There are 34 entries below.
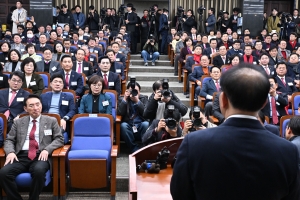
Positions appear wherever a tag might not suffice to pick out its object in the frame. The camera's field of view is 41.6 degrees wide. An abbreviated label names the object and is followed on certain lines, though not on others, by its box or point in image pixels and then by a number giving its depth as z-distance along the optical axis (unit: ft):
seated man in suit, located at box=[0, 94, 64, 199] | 10.55
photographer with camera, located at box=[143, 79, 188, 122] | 11.32
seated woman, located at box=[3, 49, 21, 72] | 18.76
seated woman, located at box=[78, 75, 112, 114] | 13.98
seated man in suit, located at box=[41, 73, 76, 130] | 14.35
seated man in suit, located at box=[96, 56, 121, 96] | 17.53
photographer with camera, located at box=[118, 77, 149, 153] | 14.03
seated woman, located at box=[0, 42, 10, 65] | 21.54
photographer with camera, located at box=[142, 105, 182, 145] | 9.29
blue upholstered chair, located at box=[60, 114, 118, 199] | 11.20
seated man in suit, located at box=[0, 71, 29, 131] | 14.21
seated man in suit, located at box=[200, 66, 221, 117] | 16.79
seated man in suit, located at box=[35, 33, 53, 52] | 24.73
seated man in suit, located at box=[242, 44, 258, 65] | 22.68
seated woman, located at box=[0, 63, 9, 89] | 16.28
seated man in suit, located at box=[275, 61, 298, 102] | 17.54
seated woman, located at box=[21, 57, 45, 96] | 16.03
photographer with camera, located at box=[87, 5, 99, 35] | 33.24
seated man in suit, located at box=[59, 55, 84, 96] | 17.06
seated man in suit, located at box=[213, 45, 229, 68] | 22.49
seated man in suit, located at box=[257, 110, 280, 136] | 10.60
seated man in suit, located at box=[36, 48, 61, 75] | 19.43
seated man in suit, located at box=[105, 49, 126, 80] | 20.18
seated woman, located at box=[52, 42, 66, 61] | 22.03
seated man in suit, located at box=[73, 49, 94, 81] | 19.52
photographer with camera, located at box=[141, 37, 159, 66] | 26.96
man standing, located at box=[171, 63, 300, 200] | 3.64
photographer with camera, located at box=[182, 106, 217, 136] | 8.71
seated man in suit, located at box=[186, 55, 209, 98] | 19.74
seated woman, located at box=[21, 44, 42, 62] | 20.98
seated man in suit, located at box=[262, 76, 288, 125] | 14.99
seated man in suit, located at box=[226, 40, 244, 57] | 24.52
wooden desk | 6.60
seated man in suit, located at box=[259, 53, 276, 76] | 20.10
